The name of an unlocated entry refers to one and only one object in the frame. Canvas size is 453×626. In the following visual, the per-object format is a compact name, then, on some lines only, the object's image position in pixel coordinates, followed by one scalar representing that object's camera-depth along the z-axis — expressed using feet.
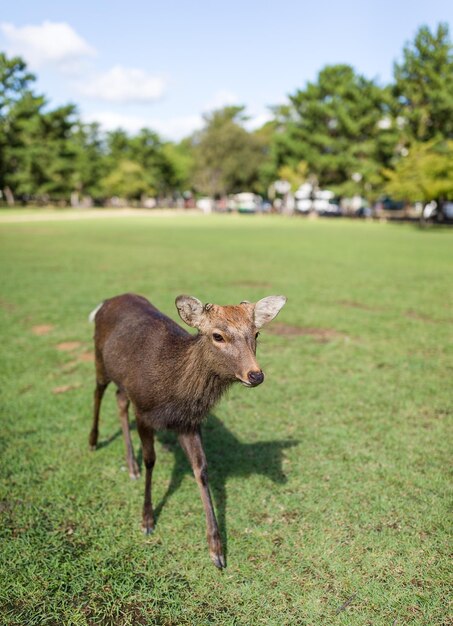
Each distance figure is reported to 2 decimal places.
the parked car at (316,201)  228.14
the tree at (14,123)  212.02
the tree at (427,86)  164.76
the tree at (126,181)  265.54
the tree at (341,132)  185.47
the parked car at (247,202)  286.87
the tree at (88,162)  257.34
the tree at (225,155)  258.16
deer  10.38
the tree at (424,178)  123.03
